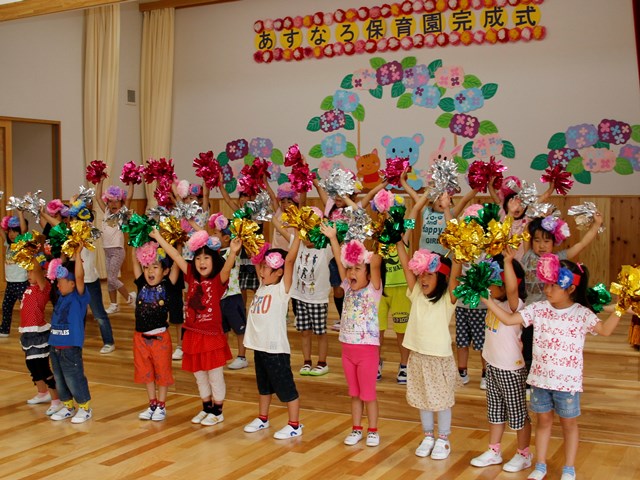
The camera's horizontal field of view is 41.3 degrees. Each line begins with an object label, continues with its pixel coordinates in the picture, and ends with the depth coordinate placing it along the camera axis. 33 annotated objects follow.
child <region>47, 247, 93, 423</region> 5.42
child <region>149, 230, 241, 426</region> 5.30
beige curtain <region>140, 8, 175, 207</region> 10.13
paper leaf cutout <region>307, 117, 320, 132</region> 9.34
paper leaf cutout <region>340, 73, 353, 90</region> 9.12
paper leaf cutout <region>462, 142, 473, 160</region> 8.54
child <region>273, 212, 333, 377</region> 5.77
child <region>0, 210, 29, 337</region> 6.88
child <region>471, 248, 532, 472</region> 4.39
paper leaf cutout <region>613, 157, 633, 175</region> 7.89
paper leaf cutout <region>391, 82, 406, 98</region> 8.85
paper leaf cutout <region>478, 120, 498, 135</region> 8.45
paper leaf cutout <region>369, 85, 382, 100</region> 8.97
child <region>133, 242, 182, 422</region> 5.36
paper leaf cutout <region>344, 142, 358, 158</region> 9.16
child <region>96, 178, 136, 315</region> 7.41
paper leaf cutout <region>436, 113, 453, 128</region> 8.62
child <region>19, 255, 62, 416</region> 5.76
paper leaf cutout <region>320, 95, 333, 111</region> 9.25
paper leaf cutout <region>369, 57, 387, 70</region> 8.93
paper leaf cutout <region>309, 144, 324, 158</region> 9.33
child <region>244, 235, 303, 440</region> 5.01
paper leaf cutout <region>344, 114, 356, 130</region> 9.14
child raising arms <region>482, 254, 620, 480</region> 4.14
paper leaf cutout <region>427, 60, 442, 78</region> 8.64
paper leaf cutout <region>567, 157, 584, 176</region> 8.08
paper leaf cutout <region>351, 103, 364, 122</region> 9.09
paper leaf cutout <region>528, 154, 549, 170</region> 8.23
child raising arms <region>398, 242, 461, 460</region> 4.58
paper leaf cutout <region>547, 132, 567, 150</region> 8.12
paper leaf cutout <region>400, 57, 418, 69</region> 8.76
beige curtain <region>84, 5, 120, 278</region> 9.65
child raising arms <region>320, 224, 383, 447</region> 4.82
